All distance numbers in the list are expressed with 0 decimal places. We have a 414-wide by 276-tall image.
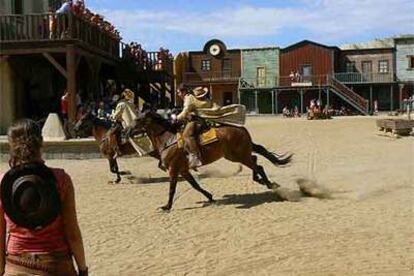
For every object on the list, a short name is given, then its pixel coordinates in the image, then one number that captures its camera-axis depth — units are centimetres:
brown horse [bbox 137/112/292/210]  1059
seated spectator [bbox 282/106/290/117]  5305
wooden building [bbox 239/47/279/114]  6356
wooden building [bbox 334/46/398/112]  6281
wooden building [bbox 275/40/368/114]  5979
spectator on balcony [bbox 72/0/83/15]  2098
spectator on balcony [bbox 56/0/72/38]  2000
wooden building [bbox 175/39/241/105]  6650
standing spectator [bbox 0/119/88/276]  329
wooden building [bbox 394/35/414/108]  6306
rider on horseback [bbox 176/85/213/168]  1055
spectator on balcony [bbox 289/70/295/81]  6243
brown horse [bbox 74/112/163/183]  1381
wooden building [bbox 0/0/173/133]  2048
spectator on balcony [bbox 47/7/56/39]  2049
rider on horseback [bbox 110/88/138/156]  1382
